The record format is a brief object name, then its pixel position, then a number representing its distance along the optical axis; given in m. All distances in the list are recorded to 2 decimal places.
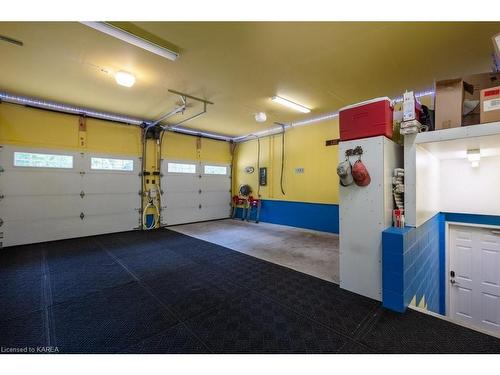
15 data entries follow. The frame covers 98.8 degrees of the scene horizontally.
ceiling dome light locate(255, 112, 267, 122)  5.04
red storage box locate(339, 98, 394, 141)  2.23
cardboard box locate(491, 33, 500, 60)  1.71
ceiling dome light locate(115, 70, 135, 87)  3.20
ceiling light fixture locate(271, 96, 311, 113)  4.27
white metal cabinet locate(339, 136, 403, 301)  2.22
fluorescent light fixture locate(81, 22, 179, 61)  2.18
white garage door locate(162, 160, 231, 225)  6.47
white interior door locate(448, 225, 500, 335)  3.21
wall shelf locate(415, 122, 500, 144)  1.81
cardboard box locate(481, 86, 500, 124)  1.79
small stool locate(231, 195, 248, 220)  7.59
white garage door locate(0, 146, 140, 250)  4.28
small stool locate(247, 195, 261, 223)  7.21
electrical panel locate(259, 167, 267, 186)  7.13
